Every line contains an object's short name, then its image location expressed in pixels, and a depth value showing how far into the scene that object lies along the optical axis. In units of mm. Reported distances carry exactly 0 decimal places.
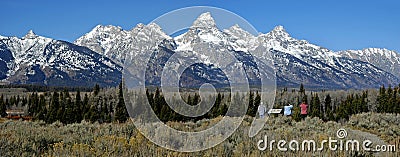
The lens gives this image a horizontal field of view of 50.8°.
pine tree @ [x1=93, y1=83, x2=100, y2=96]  110525
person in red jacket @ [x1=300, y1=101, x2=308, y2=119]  27247
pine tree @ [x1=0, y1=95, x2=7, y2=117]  96025
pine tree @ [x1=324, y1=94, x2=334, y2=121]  73750
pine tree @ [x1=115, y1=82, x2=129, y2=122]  69769
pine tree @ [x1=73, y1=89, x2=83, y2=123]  78225
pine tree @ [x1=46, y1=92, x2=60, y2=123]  76388
